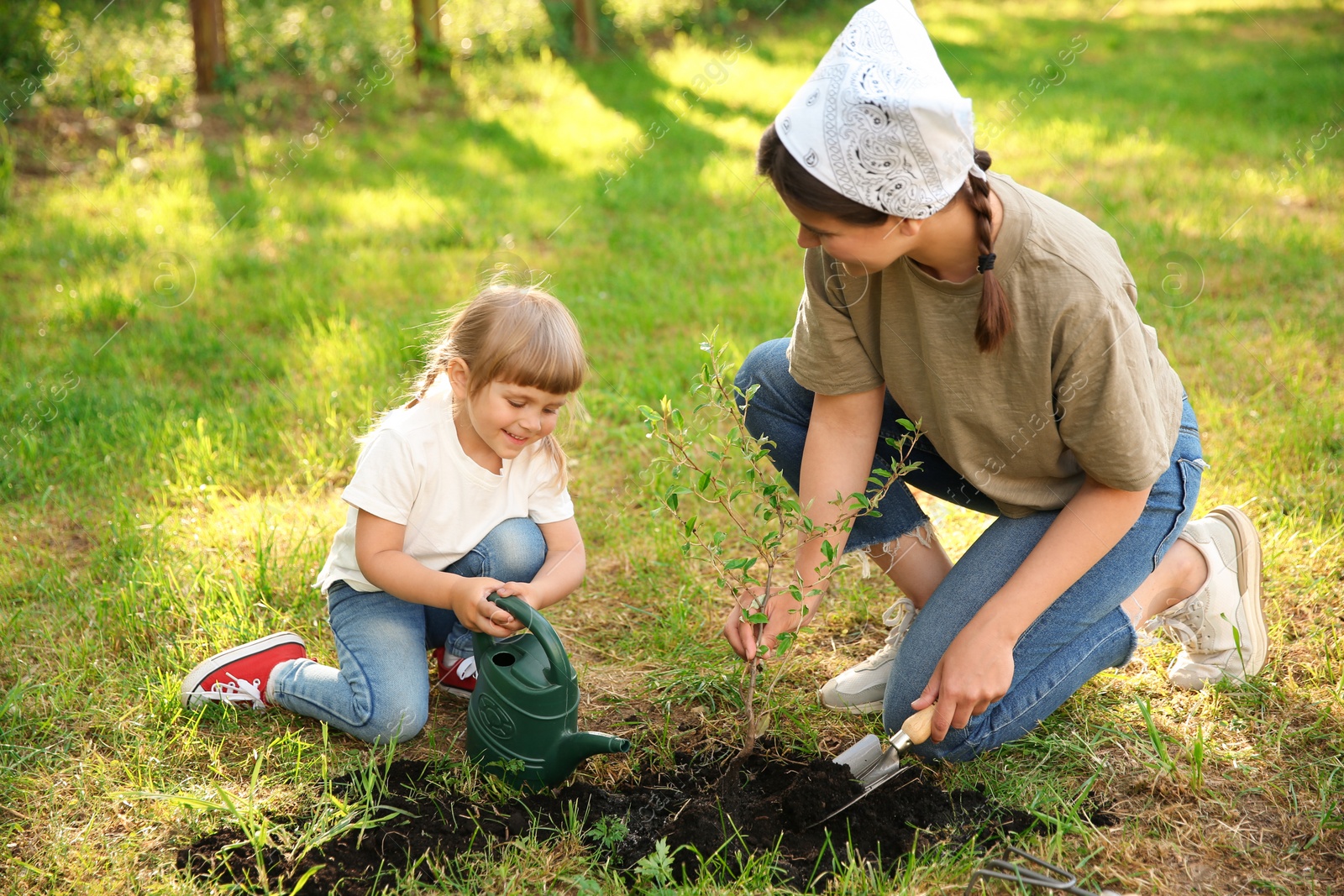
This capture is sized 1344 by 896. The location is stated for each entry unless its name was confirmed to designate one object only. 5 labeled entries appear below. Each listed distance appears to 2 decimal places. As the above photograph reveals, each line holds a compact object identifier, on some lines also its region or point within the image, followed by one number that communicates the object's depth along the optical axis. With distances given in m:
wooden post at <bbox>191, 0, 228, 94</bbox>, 6.63
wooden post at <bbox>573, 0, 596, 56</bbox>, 8.84
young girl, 2.08
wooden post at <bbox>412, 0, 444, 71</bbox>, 7.55
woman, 1.65
